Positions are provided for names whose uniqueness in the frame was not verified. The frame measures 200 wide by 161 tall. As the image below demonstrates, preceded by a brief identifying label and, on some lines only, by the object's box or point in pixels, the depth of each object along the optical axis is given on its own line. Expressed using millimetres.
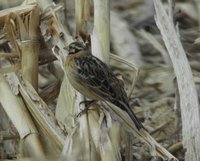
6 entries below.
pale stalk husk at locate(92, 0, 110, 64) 9453
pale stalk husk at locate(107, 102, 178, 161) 8727
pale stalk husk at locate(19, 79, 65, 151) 8852
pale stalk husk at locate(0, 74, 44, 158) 8728
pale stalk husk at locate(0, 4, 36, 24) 9616
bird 9398
